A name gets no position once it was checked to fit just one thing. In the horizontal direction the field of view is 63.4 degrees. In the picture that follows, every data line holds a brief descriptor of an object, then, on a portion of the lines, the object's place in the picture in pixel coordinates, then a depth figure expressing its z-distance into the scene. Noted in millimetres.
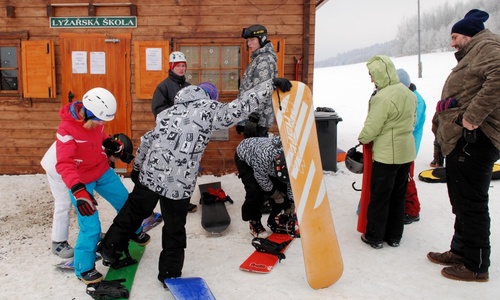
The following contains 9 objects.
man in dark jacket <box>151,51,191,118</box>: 5555
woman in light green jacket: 4117
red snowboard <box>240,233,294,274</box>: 3863
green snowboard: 3638
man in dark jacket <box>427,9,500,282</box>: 3289
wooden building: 7004
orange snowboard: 3549
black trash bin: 7375
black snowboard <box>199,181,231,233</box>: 4840
